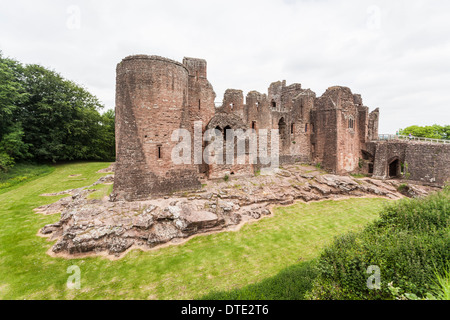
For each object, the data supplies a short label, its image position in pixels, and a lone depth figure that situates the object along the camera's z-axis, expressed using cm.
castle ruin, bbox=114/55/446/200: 1408
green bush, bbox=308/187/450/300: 493
